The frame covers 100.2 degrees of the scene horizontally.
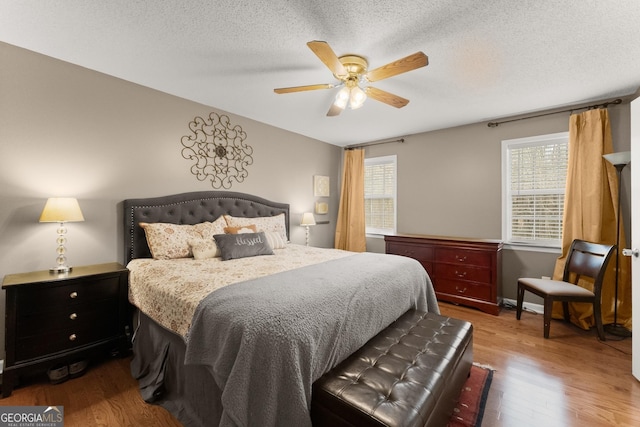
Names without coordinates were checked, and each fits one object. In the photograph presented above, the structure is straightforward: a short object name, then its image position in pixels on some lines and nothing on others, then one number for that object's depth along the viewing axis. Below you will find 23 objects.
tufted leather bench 1.08
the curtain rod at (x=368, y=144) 4.48
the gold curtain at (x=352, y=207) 4.78
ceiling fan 1.70
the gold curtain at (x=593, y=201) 2.77
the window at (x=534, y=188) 3.24
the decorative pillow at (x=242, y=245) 2.55
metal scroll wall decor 3.12
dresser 3.24
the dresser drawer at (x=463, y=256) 3.29
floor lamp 2.53
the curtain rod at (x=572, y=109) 2.80
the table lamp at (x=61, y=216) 2.00
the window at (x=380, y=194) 4.70
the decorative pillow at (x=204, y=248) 2.54
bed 1.12
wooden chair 2.54
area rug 1.60
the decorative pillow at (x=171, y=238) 2.51
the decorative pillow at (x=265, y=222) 3.20
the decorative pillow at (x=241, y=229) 2.93
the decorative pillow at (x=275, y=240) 3.15
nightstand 1.80
